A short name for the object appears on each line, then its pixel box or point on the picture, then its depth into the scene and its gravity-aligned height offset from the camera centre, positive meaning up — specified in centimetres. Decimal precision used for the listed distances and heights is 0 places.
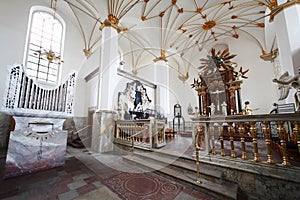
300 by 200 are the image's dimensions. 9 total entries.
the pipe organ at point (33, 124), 229 -22
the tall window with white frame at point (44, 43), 541 +350
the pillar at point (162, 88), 819 +189
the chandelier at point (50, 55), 507 +253
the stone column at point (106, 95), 411 +70
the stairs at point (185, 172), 166 -105
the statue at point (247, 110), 446 +13
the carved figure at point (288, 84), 174 +46
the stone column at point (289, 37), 326 +223
